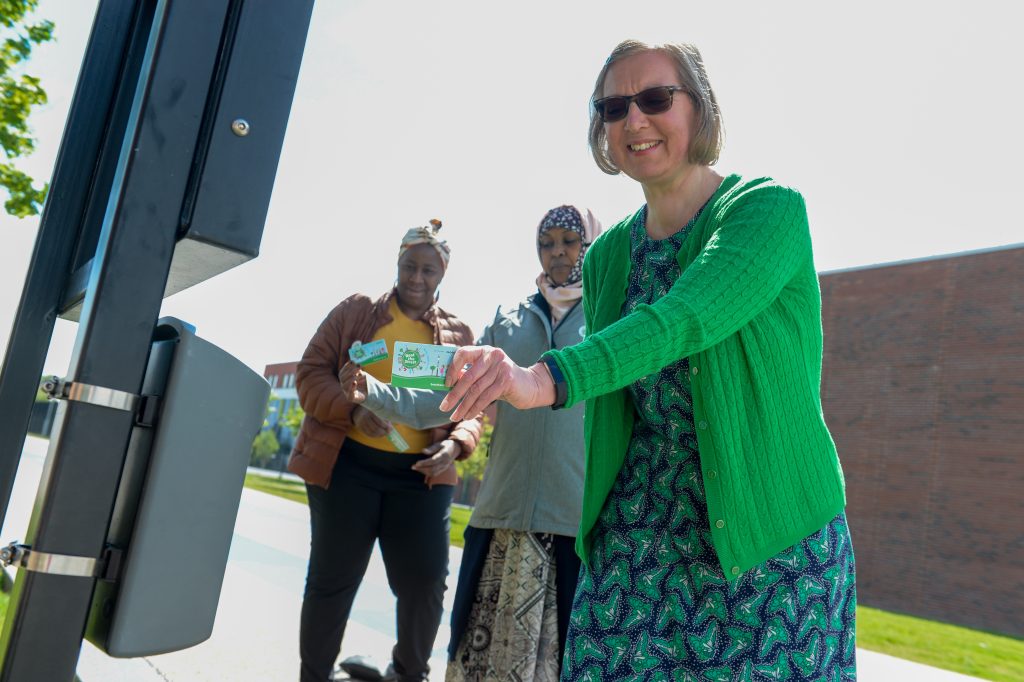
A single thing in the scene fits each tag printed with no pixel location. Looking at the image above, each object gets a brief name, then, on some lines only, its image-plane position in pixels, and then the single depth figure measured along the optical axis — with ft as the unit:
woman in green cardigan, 5.08
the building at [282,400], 231.91
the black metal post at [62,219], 5.50
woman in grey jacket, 10.35
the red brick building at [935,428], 88.43
